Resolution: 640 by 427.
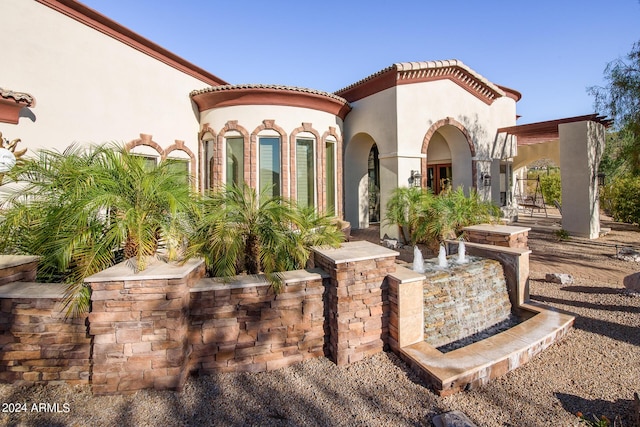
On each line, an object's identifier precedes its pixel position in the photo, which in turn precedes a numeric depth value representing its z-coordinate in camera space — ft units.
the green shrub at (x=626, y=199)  44.62
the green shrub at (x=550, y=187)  84.17
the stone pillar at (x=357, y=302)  12.83
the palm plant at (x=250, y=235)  13.85
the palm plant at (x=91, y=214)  11.98
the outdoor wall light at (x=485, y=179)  45.31
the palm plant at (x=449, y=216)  28.99
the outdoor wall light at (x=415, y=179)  38.40
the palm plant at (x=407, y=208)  34.06
